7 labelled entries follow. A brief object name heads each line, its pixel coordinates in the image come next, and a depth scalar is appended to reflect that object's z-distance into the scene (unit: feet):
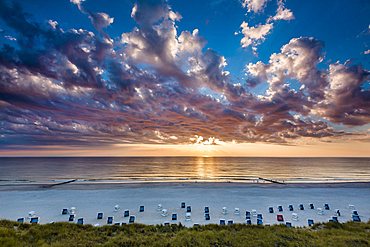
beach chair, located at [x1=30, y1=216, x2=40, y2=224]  47.57
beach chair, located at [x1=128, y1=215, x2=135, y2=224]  48.29
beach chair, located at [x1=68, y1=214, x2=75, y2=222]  50.01
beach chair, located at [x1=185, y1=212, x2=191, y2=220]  50.96
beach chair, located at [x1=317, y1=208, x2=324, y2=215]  56.80
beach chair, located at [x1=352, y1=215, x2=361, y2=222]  50.36
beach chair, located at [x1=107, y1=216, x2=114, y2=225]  48.20
